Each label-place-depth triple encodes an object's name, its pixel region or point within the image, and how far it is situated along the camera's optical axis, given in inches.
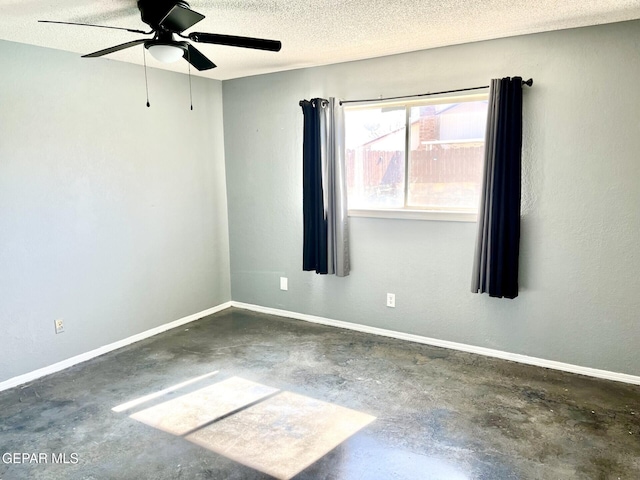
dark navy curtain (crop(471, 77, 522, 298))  120.6
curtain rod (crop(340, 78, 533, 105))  120.3
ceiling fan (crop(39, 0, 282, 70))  83.3
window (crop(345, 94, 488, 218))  133.6
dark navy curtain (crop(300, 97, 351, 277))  149.5
